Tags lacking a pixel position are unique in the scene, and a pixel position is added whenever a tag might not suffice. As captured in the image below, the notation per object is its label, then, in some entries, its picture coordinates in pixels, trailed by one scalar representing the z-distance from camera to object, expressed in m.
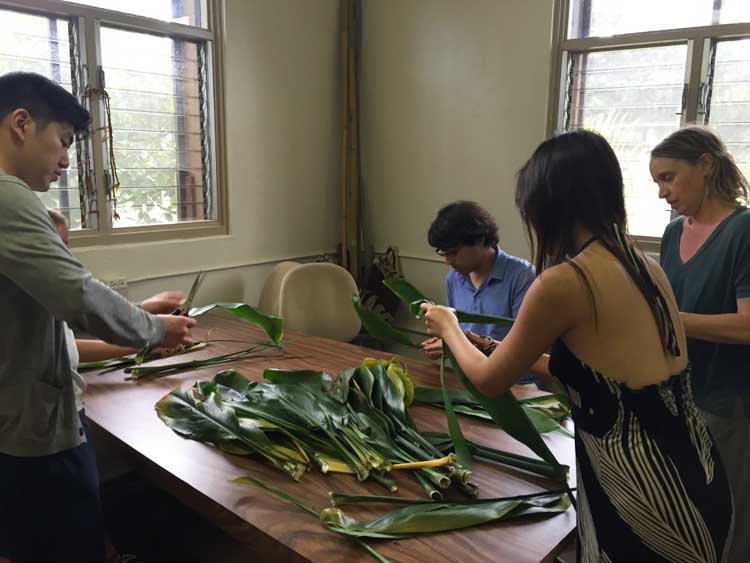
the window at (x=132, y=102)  2.58
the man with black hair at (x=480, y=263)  2.15
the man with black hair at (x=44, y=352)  1.14
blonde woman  1.59
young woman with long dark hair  0.98
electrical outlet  2.70
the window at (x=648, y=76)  2.66
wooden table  1.01
